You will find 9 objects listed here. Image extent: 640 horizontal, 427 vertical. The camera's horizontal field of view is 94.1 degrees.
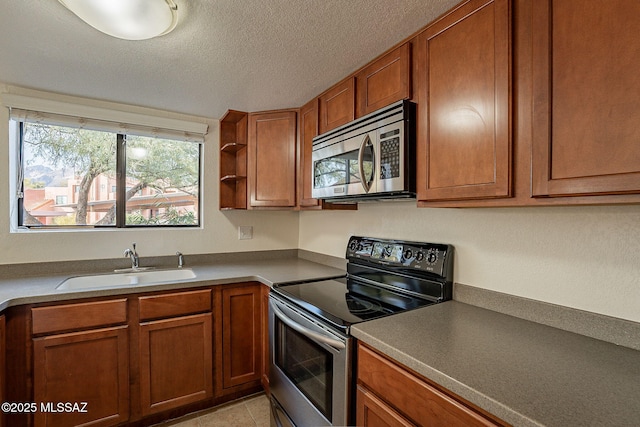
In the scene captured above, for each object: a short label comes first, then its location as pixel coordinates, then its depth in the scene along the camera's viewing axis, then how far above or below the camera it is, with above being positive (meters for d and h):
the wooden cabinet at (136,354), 1.54 -0.84
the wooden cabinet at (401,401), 0.79 -0.57
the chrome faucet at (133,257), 2.19 -0.34
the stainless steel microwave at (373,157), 1.32 +0.27
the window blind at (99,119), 1.94 +0.67
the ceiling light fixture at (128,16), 1.11 +0.77
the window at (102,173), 2.06 +0.29
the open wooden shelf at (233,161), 2.47 +0.43
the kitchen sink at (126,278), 1.98 -0.48
